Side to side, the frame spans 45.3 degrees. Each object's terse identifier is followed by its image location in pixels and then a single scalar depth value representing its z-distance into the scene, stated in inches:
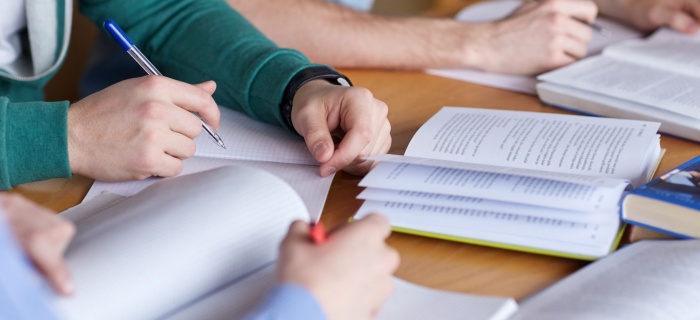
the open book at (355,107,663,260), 31.2
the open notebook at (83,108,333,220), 36.9
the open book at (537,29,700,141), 43.6
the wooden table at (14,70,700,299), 30.2
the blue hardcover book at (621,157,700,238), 31.2
